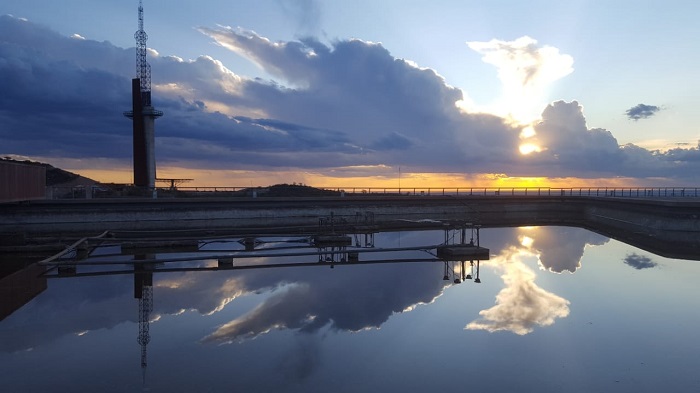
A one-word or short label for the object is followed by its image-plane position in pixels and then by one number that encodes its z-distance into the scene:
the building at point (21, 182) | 36.81
